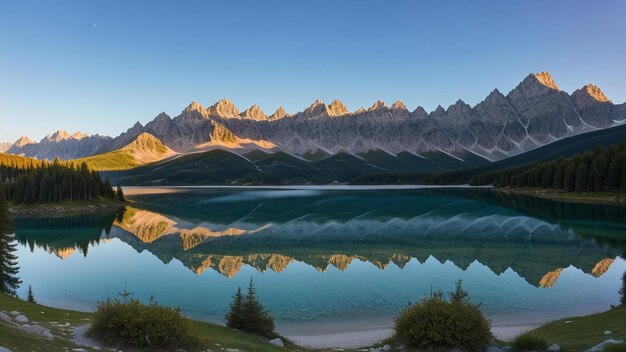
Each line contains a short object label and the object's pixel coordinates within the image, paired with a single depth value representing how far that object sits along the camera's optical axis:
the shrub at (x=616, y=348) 15.00
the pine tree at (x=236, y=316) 26.13
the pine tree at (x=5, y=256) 39.75
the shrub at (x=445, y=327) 18.98
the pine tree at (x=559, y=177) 181.38
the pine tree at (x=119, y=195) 168.46
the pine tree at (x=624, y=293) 29.90
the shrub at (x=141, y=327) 16.52
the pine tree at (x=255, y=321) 25.89
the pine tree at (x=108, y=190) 162.38
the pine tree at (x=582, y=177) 164.12
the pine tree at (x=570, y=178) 170.50
